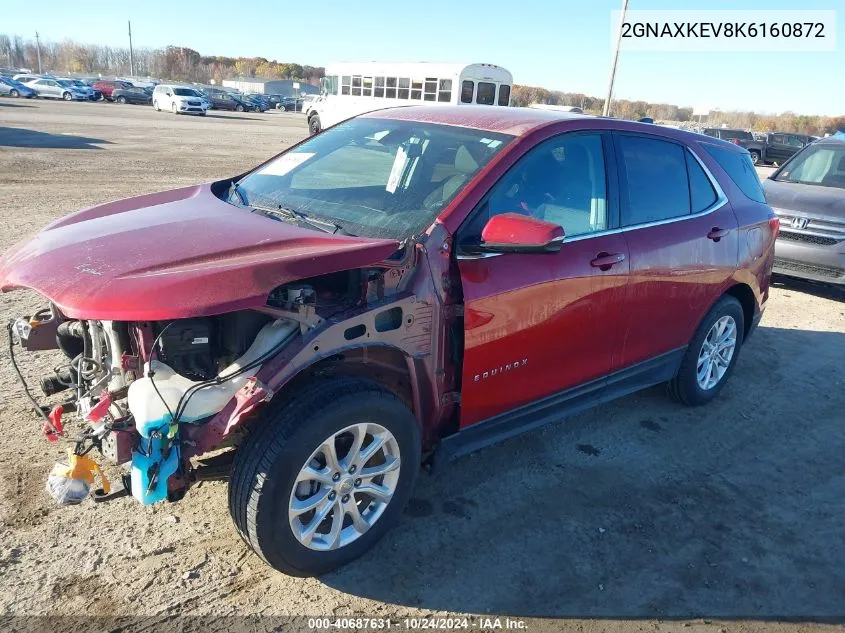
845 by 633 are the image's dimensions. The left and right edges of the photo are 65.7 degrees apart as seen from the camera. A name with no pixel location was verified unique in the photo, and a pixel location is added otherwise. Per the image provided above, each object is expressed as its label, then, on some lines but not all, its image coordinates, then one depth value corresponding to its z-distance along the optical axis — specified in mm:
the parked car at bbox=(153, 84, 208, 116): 38969
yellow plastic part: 2404
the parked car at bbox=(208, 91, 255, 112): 50906
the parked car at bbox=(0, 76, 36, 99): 46969
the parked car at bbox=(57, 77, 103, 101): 48500
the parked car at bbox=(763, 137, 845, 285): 7617
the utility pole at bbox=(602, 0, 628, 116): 24673
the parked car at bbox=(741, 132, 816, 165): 30203
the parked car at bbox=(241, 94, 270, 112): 55503
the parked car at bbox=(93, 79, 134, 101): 50906
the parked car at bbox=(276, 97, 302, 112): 64312
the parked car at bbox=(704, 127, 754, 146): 29934
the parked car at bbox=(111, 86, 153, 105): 48938
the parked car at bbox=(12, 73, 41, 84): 54019
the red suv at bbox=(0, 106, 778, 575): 2428
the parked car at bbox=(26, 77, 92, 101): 48156
